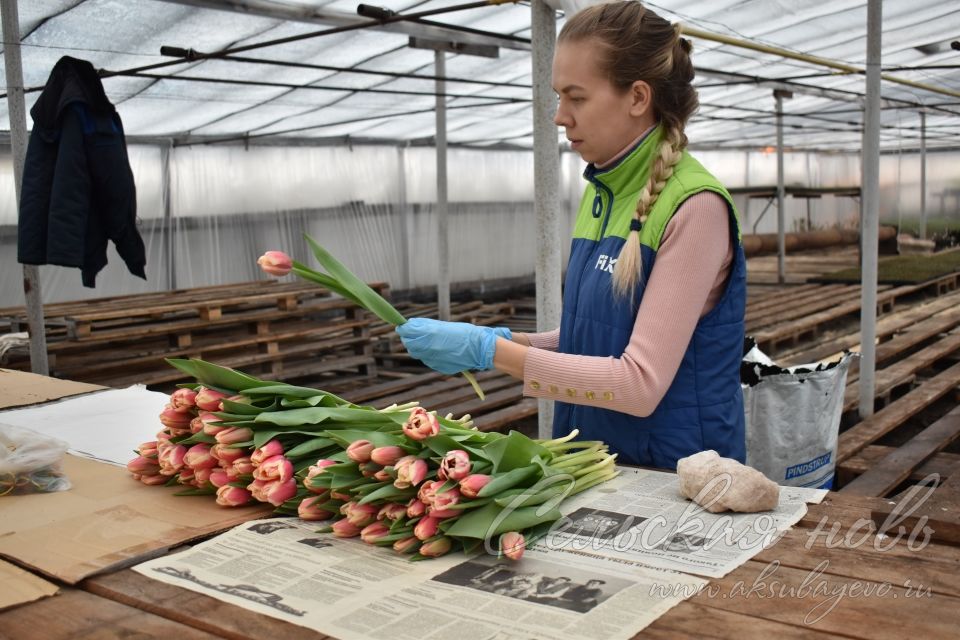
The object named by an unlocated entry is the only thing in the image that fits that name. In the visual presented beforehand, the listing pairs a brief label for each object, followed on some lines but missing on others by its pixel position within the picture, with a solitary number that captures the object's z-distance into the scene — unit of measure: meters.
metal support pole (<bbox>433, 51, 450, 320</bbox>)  9.19
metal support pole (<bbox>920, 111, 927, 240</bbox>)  11.23
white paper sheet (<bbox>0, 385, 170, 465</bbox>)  2.28
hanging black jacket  5.18
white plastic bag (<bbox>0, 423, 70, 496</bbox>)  1.90
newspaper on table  1.21
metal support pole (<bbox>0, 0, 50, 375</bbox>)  5.02
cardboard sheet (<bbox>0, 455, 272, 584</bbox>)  1.50
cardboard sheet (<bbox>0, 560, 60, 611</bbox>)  1.36
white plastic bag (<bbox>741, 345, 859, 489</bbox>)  3.70
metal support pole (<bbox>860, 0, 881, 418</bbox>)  5.29
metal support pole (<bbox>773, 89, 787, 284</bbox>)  13.30
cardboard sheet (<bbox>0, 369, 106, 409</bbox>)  2.84
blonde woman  1.72
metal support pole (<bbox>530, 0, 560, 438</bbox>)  4.26
